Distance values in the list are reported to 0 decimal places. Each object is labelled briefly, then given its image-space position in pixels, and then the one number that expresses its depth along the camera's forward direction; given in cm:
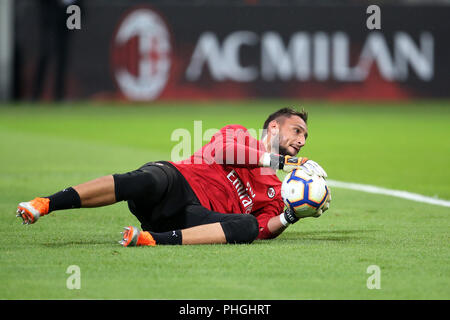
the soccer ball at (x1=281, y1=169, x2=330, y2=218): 1456
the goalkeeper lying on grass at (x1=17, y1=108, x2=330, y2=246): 1402
